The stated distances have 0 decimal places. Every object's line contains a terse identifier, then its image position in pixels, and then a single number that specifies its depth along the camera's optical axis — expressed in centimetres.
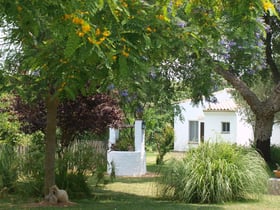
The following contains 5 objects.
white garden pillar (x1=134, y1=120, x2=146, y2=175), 2008
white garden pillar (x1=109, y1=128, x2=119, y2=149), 2052
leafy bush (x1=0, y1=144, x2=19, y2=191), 1294
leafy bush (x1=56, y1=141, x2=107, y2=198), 1295
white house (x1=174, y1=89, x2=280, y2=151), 3975
